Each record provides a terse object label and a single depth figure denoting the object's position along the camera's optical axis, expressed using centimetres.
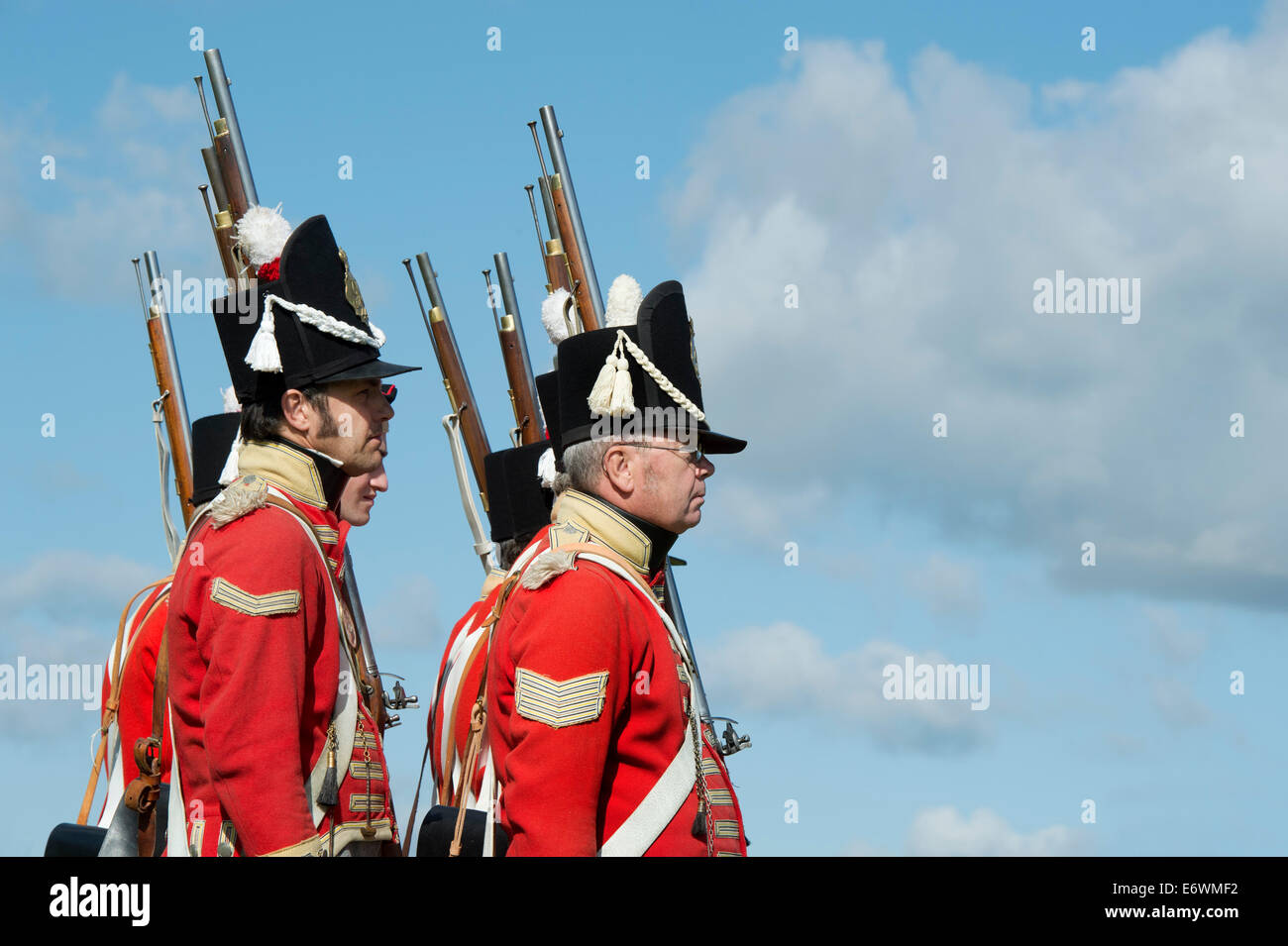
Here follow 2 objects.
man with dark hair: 480
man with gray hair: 437
